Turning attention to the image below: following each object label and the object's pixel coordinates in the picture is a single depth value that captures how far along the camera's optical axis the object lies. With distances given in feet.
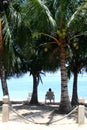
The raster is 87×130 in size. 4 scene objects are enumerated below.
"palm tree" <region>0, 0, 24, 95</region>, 30.93
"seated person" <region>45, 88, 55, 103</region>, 40.70
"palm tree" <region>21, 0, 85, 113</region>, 26.97
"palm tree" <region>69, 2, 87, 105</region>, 27.13
